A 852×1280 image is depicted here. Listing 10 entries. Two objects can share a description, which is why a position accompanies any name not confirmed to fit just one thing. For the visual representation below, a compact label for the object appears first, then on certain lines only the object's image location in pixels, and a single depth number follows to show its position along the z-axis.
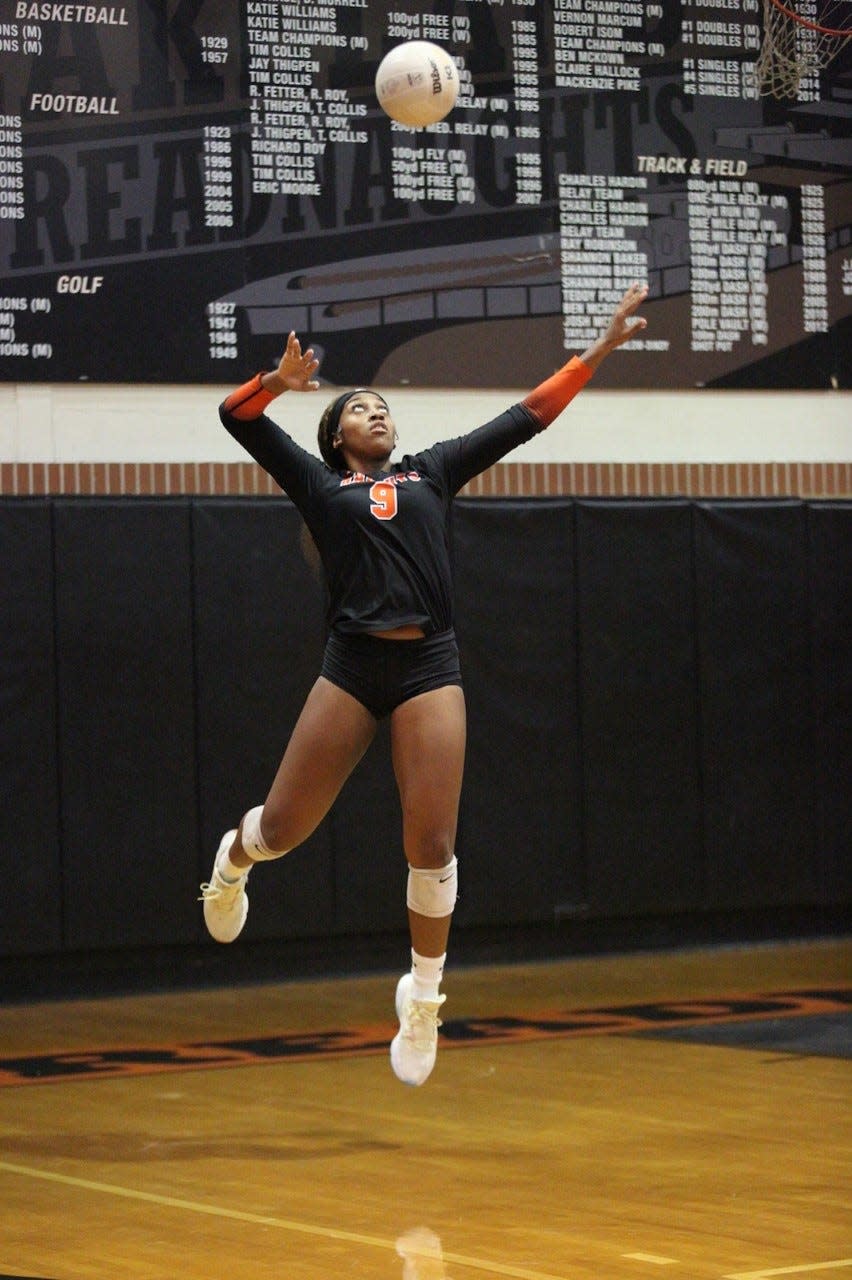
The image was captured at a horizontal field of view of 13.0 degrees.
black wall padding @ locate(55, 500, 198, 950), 18.49
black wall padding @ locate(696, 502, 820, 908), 21.13
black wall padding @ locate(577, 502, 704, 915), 20.65
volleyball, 13.76
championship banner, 18.59
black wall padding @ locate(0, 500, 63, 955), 18.18
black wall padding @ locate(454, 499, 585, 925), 20.09
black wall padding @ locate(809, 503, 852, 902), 21.51
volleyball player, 10.92
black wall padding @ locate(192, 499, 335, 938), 19.08
